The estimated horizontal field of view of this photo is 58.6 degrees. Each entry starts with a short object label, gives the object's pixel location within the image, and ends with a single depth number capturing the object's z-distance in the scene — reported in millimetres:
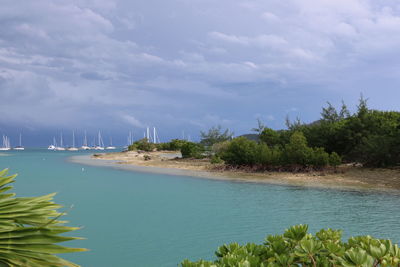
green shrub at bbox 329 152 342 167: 33156
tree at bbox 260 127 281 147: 49412
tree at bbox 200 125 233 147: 60625
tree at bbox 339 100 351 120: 51872
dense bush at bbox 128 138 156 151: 101175
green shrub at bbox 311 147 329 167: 32969
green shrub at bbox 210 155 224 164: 46500
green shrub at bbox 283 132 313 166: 33550
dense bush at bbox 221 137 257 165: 38688
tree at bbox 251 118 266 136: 53662
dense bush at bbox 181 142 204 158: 57219
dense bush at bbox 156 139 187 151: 101725
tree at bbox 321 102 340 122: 52156
